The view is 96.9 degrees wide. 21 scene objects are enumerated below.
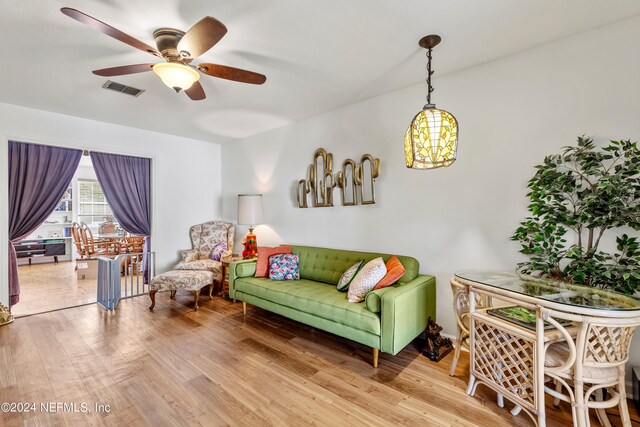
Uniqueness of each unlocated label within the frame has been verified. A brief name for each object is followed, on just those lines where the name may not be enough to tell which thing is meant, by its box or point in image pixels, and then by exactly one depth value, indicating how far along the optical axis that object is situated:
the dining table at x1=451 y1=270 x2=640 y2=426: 1.54
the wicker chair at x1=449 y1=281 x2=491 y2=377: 2.17
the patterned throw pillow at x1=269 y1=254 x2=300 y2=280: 3.42
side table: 4.30
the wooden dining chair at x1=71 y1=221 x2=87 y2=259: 5.97
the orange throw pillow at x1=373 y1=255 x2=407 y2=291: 2.57
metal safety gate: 3.75
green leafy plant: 1.83
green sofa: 2.28
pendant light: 2.05
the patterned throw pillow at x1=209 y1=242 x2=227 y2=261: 4.70
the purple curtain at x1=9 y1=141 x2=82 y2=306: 3.67
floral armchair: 4.68
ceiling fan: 1.70
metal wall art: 3.30
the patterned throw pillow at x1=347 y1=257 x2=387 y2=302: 2.58
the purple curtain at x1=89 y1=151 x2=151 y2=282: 4.46
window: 7.81
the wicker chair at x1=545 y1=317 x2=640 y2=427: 1.50
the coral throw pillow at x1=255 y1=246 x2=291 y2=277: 3.51
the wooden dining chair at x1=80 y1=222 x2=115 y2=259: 5.86
